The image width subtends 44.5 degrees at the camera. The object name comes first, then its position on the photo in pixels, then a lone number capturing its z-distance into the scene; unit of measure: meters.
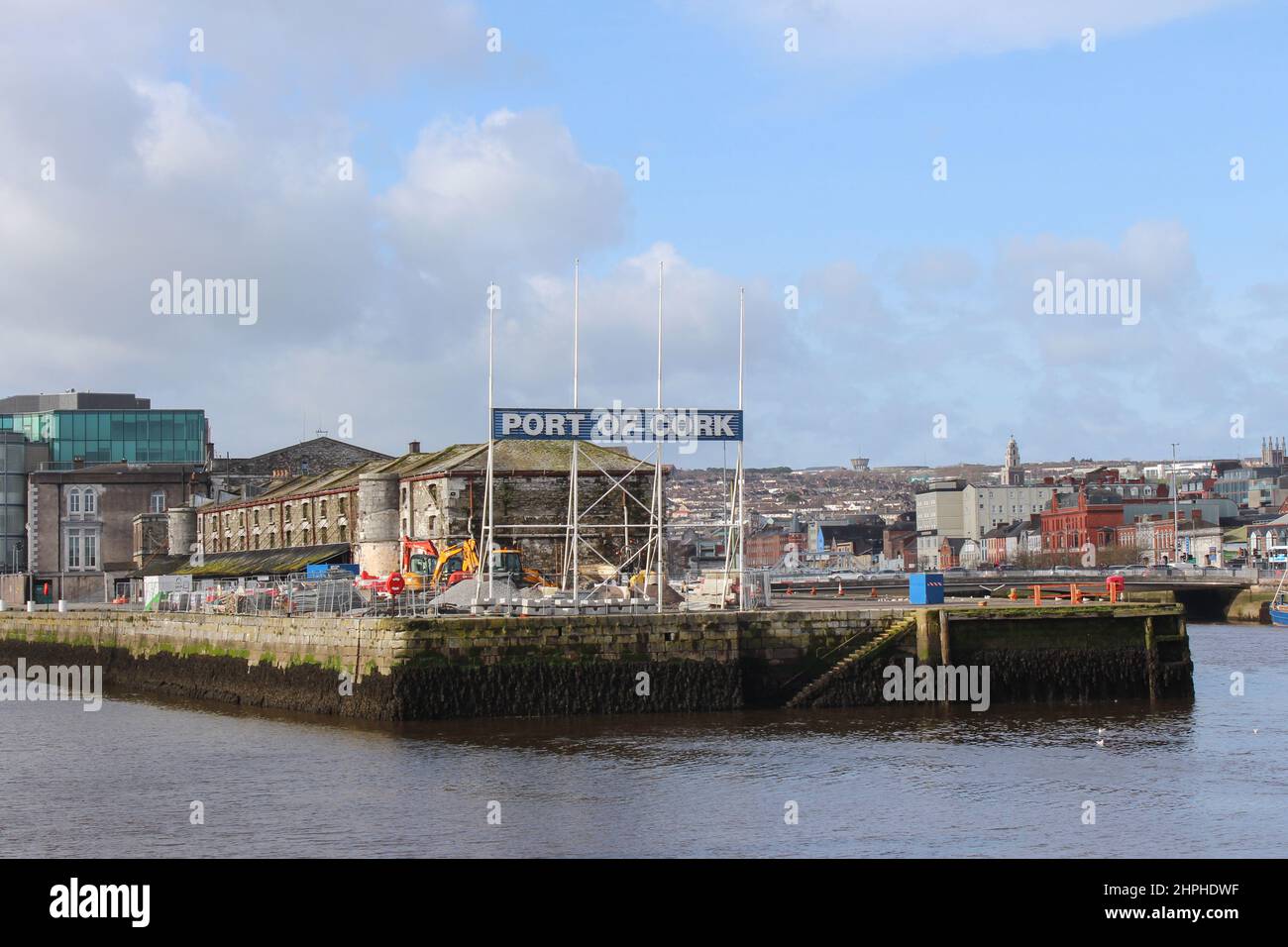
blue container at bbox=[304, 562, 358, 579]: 67.00
